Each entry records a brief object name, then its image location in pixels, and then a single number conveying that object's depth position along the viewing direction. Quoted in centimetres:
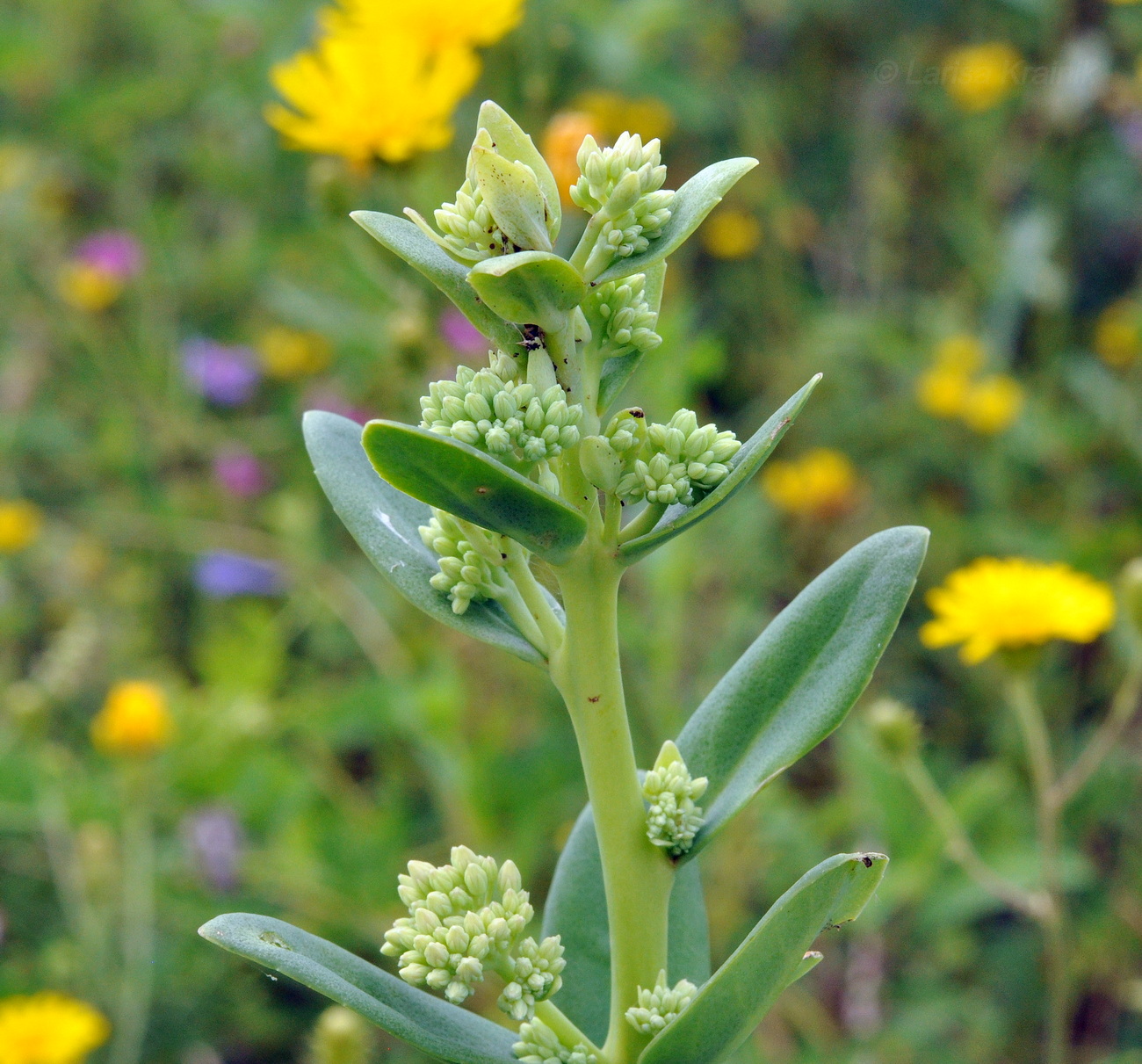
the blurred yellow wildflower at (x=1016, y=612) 133
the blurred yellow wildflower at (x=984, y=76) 270
